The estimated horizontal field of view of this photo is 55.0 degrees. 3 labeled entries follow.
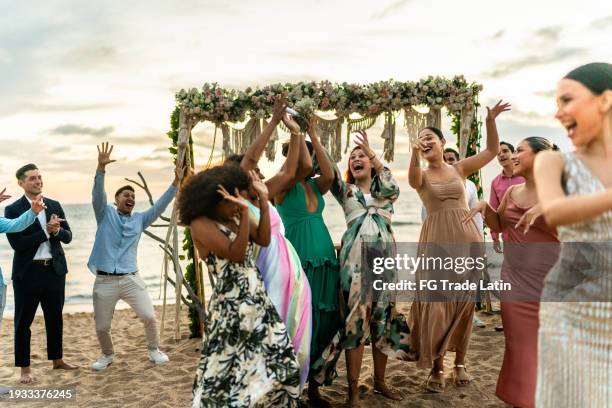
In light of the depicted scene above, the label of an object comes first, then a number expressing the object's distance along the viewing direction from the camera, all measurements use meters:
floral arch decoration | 7.12
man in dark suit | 6.04
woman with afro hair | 3.56
